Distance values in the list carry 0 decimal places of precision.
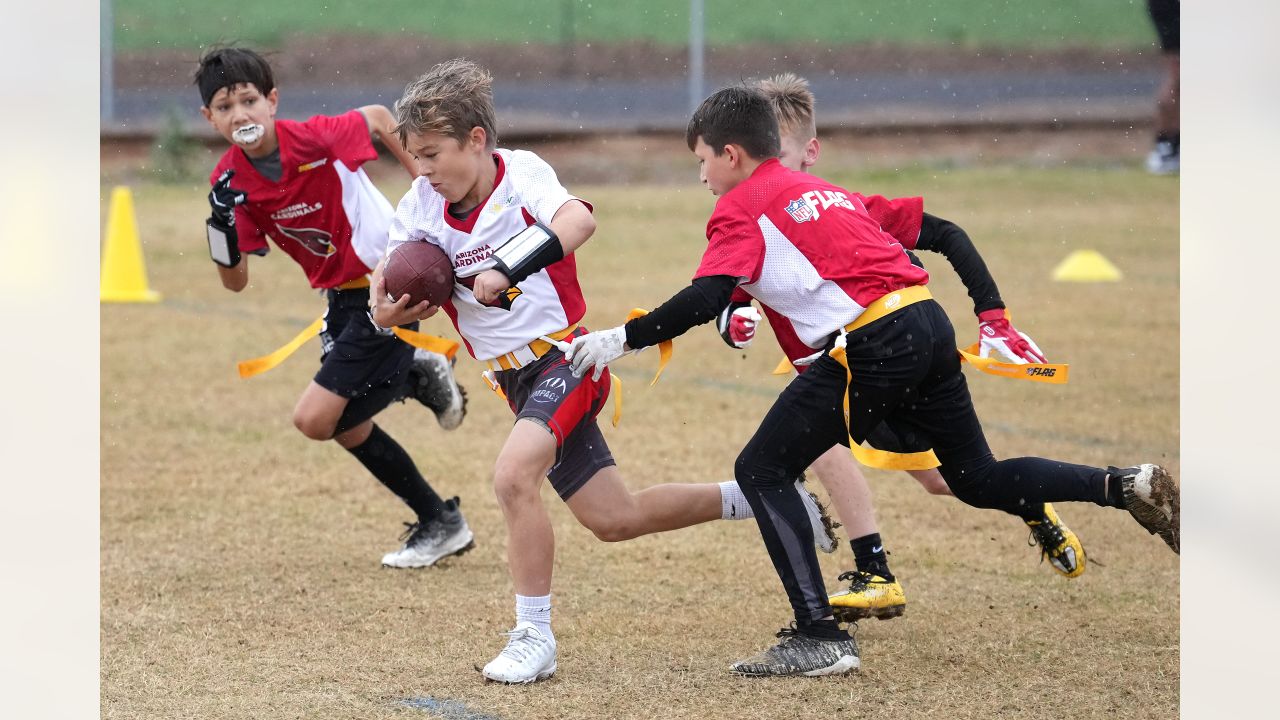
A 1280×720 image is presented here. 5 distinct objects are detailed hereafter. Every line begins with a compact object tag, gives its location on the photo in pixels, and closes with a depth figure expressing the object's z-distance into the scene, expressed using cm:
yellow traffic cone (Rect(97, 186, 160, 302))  2198
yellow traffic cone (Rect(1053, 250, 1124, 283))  2314
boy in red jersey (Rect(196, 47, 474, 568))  994
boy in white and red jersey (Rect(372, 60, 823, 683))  760
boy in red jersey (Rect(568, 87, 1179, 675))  760
